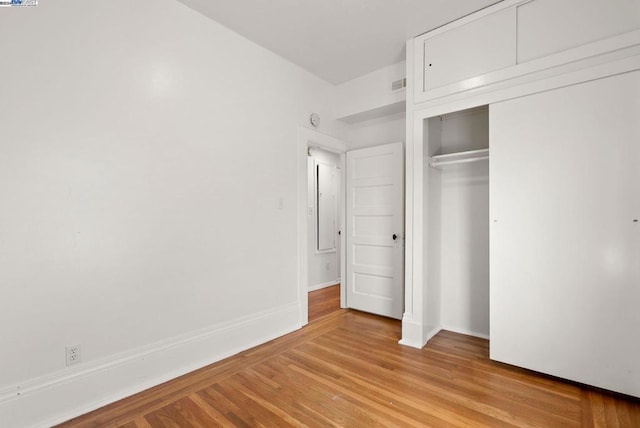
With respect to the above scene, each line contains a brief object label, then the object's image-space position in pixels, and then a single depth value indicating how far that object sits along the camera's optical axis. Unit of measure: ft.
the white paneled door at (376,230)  12.23
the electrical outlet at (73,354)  6.45
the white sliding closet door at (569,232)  6.74
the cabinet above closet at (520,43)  6.94
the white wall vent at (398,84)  11.35
